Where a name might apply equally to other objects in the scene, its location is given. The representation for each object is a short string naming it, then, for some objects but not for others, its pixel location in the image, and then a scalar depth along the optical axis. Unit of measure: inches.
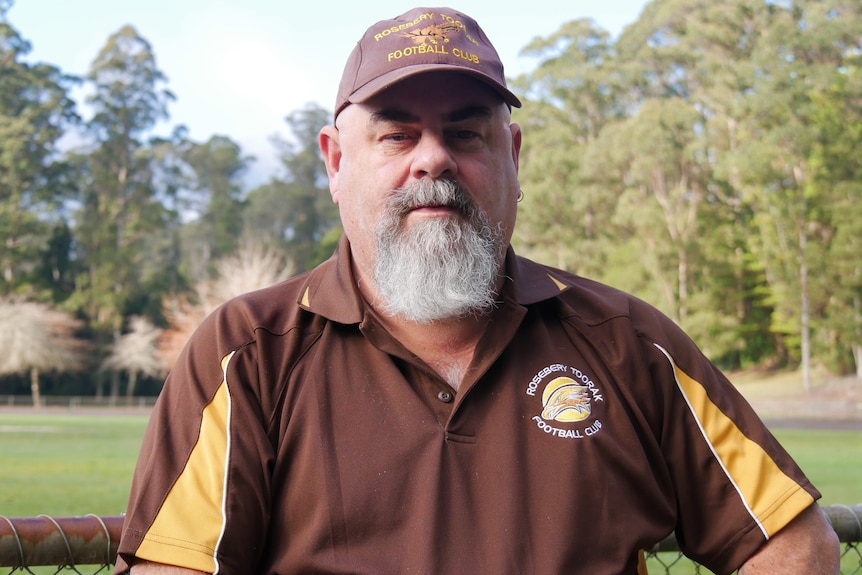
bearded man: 87.4
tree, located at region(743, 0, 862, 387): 1550.2
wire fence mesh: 95.0
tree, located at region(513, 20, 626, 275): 1857.8
